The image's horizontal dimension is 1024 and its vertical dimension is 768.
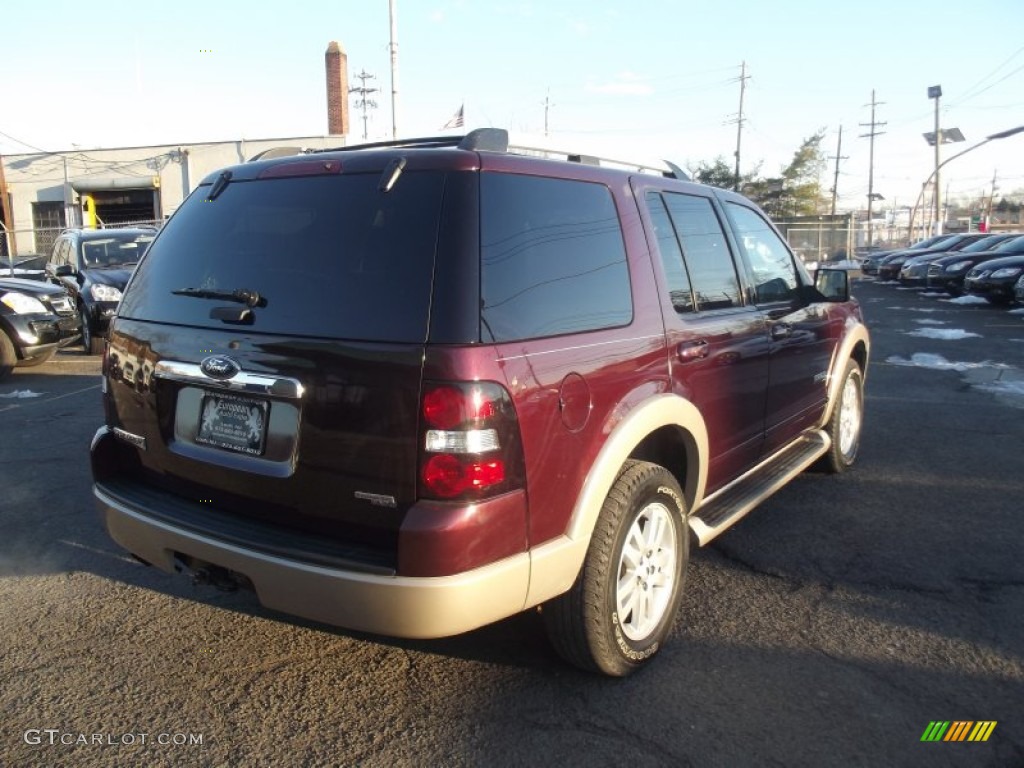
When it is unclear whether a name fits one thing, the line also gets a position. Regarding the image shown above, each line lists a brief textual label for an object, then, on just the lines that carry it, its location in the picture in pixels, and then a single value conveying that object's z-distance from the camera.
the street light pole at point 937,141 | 43.53
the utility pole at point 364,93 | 70.88
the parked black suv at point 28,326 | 9.15
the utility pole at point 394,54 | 24.45
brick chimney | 33.69
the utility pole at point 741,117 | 61.09
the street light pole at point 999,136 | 29.37
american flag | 25.76
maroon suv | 2.49
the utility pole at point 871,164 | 67.56
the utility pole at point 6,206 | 32.41
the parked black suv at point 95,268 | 11.11
